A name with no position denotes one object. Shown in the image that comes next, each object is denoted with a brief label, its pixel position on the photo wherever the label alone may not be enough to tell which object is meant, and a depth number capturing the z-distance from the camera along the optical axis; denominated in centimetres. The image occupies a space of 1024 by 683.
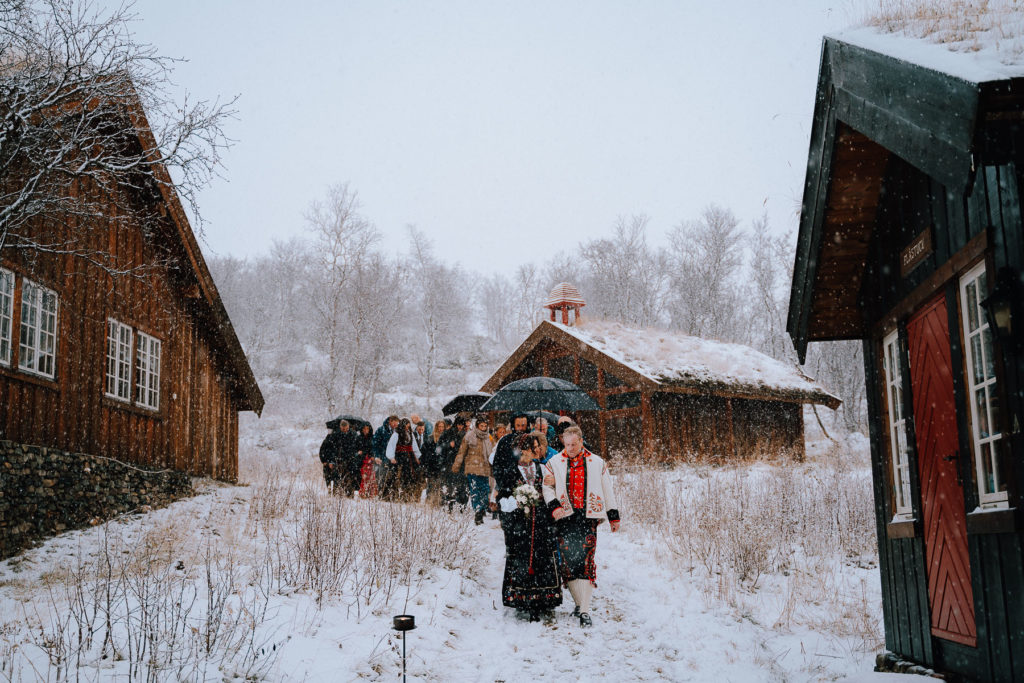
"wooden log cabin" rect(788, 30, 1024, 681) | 457
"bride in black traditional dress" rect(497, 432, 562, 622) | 834
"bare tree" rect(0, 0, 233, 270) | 755
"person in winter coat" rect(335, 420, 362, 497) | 1585
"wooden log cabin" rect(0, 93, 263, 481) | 1062
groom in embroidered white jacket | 827
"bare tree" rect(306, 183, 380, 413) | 3444
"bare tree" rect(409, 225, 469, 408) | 4441
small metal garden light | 552
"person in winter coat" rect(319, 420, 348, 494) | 1580
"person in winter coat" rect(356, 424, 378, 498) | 1565
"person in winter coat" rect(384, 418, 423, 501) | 1520
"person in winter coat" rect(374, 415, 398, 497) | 1522
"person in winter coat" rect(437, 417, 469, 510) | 1430
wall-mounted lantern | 472
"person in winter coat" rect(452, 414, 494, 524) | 1310
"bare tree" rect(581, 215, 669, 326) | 4675
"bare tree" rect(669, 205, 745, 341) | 4381
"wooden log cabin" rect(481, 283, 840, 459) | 2041
